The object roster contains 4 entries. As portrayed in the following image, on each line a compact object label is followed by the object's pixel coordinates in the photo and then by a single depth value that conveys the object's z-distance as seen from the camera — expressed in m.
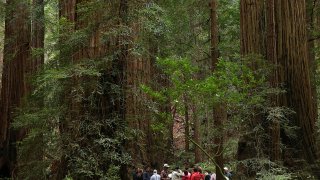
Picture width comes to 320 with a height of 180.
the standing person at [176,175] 13.17
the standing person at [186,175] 12.61
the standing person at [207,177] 12.50
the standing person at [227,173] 12.15
